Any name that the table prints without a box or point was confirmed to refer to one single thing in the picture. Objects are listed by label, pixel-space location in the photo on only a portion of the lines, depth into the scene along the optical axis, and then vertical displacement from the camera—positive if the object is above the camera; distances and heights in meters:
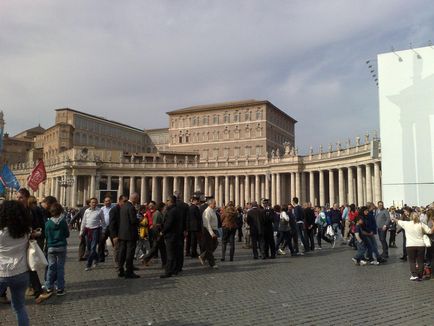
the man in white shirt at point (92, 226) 12.34 -0.81
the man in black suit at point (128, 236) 10.82 -0.95
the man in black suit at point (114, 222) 11.01 -0.60
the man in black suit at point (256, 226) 15.05 -0.94
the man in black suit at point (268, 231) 15.53 -1.17
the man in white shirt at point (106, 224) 13.65 -0.80
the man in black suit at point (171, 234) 11.11 -0.94
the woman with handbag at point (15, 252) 5.21 -0.69
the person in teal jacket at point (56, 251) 8.62 -1.09
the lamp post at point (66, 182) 53.77 +2.48
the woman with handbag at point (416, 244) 10.67 -1.13
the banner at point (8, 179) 29.30 +1.53
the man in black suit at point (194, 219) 13.09 -0.62
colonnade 57.21 +2.63
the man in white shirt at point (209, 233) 12.80 -1.07
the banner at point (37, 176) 26.98 +1.59
